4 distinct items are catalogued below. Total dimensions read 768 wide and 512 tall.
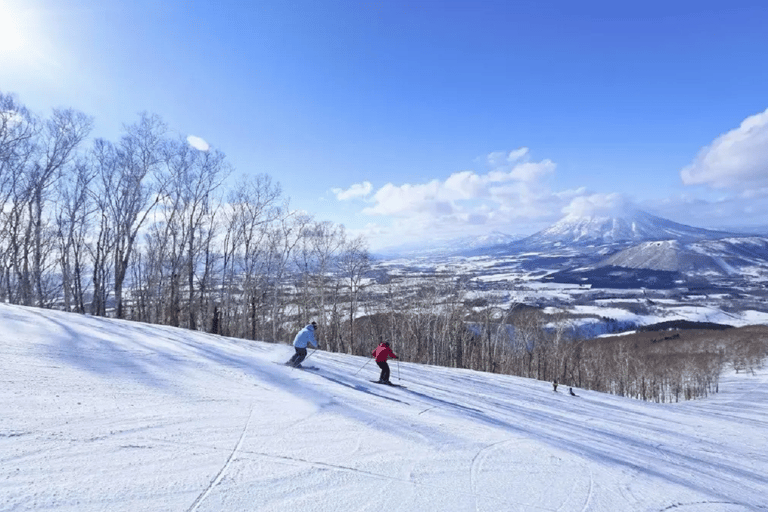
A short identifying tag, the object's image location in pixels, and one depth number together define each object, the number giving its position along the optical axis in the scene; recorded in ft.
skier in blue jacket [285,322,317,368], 39.60
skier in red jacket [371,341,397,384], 41.37
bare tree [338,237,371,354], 108.99
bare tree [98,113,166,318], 80.53
